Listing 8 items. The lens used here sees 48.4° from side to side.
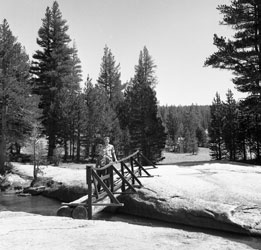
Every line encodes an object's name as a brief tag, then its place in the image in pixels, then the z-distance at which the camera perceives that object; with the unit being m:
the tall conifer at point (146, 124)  29.00
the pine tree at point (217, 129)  37.19
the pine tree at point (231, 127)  34.75
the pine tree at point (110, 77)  47.53
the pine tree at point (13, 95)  23.44
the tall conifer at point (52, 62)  33.19
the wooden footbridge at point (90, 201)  8.73
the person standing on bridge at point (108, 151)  11.25
